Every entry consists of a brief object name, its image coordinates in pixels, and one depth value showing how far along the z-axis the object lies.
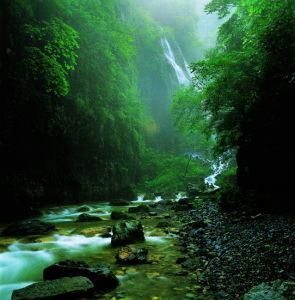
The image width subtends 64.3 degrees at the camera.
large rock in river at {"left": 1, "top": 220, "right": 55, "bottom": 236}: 7.54
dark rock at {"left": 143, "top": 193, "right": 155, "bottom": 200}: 18.78
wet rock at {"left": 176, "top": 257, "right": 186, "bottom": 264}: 4.80
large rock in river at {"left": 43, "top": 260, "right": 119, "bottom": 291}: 3.78
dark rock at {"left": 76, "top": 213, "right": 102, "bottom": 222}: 9.88
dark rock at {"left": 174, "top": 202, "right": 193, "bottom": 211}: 11.66
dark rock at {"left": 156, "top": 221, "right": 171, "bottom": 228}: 8.46
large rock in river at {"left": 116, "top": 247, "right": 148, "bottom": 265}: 4.86
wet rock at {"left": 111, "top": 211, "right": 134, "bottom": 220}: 10.24
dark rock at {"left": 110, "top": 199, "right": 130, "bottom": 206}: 15.12
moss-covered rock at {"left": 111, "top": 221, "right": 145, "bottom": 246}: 6.24
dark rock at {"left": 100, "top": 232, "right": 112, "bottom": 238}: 7.20
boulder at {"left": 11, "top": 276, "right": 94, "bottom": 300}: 3.26
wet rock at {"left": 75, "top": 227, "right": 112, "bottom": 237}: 7.61
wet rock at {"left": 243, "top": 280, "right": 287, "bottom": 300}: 2.73
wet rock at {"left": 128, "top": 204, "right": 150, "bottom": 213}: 12.19
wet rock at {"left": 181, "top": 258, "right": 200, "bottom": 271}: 4.38
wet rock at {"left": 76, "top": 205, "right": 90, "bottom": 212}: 12.64
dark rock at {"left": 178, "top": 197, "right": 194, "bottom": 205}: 13.11
